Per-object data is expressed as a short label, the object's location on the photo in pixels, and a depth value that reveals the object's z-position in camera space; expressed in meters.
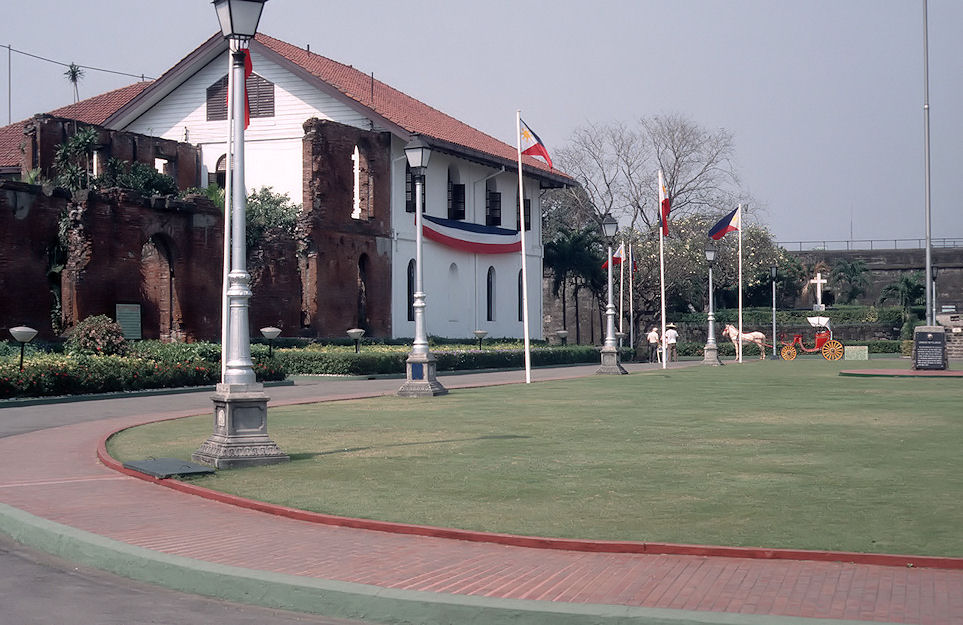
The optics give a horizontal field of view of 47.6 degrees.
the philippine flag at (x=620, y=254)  47.12
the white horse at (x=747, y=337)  48.15
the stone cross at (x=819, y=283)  73.75
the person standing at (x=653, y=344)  50.88
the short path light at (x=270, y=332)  30.58
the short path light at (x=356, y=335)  35.19
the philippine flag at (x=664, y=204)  37.88
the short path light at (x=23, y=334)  23.06
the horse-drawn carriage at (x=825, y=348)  50.97
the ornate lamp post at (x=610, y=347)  34.69
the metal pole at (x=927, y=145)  35.09
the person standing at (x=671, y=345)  48.30
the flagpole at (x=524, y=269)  28.27
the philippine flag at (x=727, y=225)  42.69
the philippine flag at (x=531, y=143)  28.88
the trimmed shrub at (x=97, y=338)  28.81
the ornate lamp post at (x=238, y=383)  11.59
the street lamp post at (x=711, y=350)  43.81
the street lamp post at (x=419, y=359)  22.83
